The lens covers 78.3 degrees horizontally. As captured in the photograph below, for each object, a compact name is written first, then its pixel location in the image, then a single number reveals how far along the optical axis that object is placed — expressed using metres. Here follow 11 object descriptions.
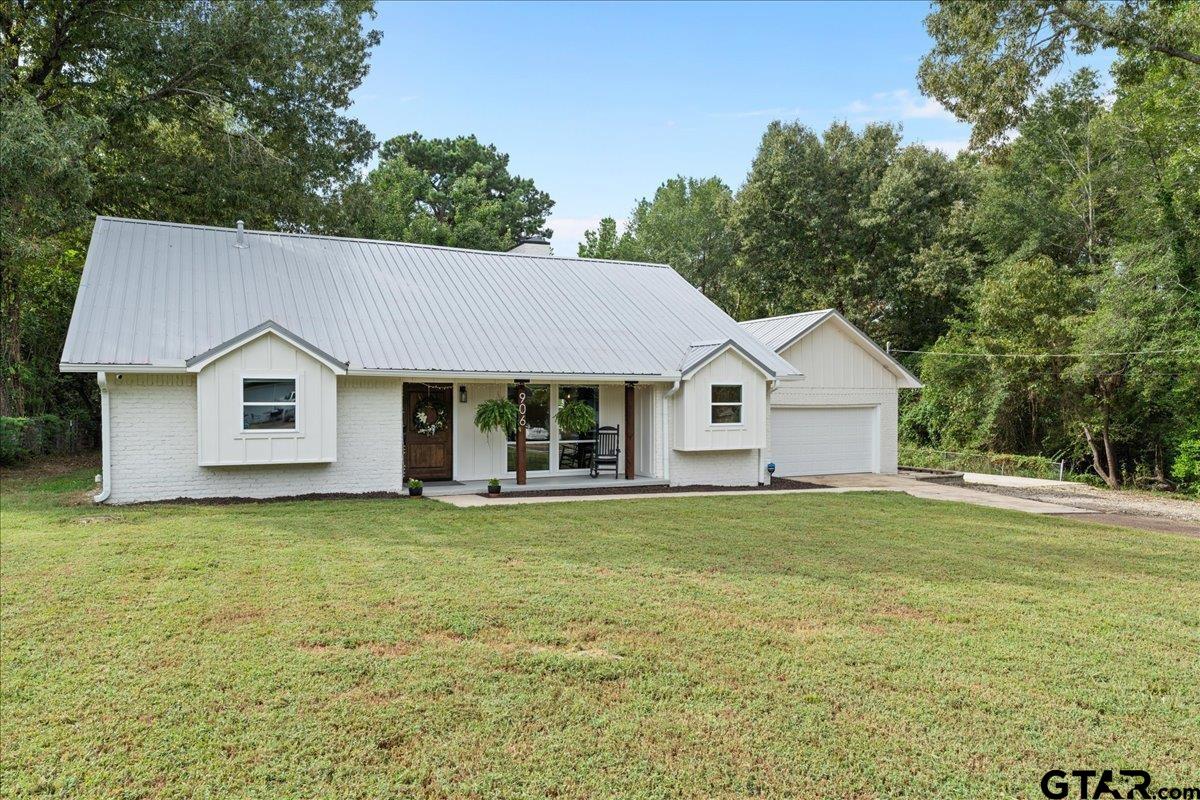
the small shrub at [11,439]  15.00
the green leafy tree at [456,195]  33.75
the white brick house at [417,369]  11.82
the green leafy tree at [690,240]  37.81
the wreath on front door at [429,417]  14.70
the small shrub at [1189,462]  20.53
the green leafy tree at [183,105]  16.59
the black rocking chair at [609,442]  15.88
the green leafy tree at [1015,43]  12.52
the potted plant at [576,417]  14.80
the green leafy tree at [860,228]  29.25
